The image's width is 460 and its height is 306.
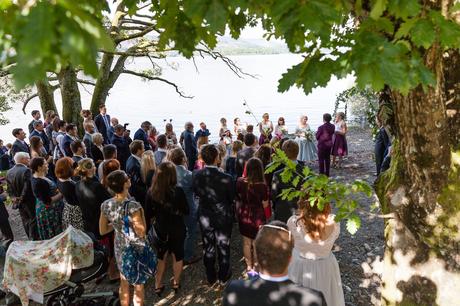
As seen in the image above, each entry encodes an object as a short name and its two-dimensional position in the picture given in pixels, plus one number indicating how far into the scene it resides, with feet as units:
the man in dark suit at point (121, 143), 27.53
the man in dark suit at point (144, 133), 29.76
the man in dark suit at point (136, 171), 20.21
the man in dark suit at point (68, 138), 26.53
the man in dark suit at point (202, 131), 32.69
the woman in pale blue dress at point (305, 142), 34.68
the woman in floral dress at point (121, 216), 13.47
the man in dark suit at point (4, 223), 20.36
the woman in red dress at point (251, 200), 16.12
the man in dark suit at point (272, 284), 7.52
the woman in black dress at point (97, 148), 25.43
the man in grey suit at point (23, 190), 18.11
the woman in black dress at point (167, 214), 15.35
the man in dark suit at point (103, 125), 35.17
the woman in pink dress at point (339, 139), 34.32
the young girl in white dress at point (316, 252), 11.48
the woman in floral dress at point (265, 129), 34.24
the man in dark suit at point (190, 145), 30.33
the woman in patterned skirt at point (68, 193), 16.51
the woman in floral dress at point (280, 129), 37.80
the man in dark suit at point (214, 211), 16.05
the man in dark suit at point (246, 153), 20.66
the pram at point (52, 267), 13.16
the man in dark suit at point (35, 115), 33.22
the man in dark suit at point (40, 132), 30.25
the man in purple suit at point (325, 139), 30.32
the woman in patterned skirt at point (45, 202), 16.53
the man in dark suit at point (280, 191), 16.43
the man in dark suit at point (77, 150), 21.11
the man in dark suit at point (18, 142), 26.96
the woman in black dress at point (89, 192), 15.92
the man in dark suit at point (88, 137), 27.53
